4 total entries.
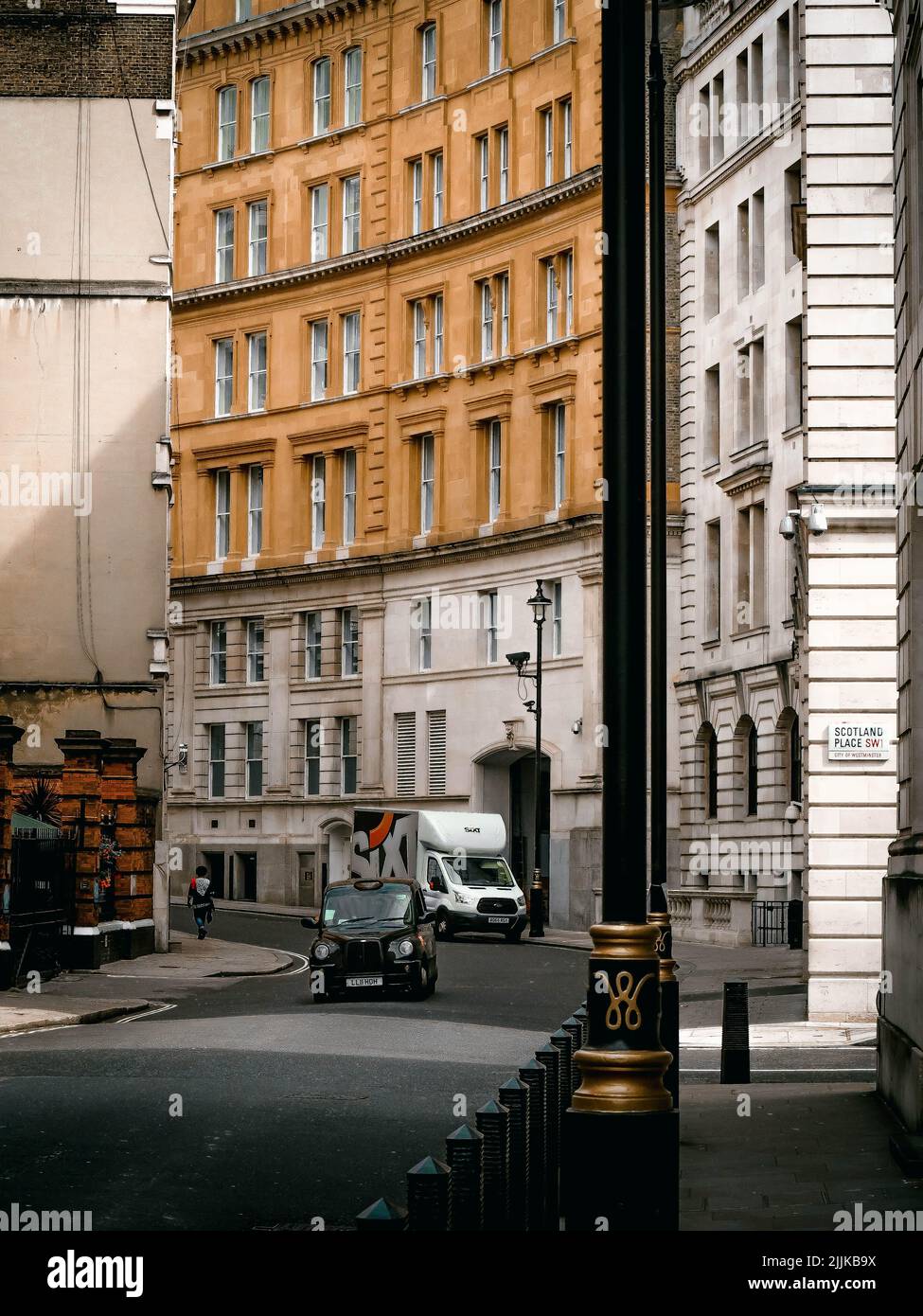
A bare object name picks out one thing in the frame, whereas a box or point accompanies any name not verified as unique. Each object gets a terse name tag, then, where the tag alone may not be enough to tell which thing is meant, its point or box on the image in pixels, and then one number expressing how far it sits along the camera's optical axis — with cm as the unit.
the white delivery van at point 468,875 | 4528
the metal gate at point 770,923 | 4241
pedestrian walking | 4309
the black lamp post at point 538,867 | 4719
